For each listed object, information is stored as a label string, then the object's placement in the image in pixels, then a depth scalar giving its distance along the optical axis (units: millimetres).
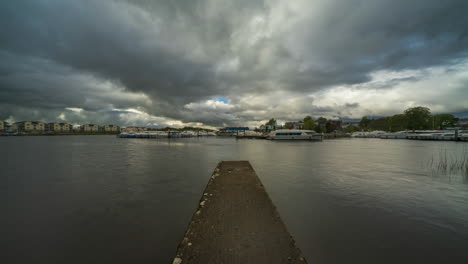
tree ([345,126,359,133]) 161700
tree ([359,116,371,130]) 152125
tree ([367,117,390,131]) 168300
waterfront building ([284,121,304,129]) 161650
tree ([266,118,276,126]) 161250
